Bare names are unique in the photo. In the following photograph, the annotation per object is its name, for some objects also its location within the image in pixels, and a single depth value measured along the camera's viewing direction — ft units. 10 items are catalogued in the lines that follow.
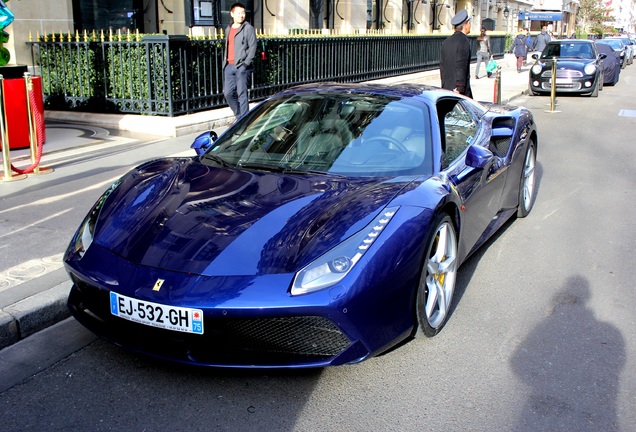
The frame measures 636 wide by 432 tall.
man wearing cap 31.55
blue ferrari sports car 10.31
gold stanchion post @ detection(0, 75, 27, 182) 24.50
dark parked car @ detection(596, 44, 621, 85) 81.30
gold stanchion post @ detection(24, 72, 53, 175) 25.79
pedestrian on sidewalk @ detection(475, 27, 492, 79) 87.56
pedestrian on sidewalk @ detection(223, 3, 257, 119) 34.76
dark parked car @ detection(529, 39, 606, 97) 64.49
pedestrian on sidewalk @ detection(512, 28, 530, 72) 96.37
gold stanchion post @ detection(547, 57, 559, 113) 53.31
